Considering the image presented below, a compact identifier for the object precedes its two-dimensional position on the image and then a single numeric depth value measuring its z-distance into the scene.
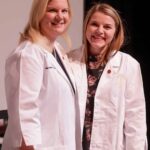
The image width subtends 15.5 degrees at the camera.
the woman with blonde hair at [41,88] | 2.55
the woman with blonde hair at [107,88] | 2.97
